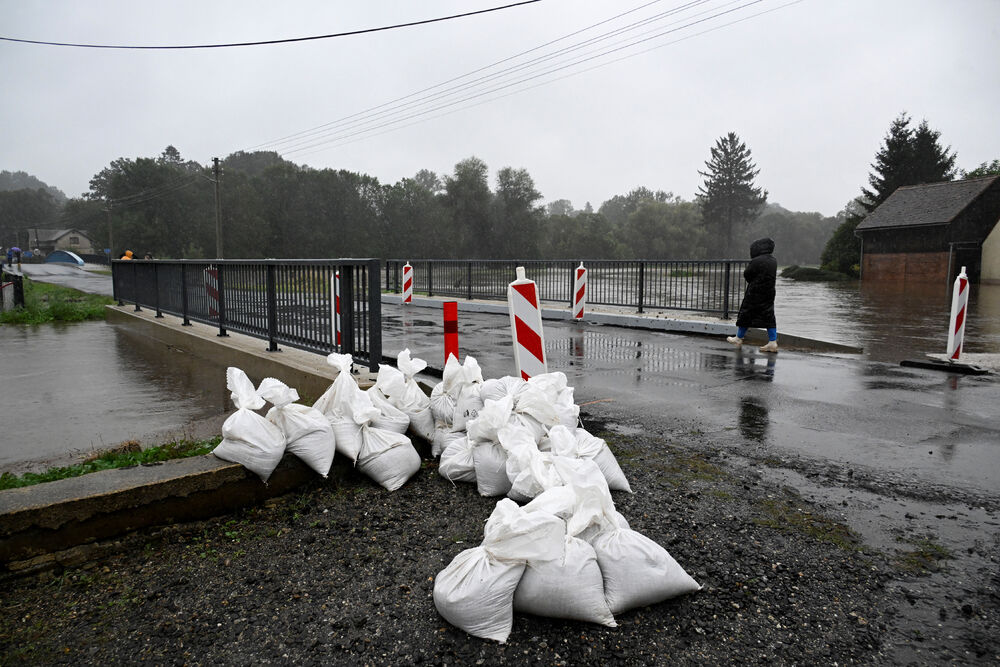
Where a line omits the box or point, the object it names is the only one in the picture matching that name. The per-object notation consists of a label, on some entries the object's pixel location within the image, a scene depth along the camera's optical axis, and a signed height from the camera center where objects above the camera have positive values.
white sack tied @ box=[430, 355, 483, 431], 4.48 -0.94
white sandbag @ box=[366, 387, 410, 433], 4.26 -1.02
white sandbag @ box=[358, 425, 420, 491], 3.95 -1.20
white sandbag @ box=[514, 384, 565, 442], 4.11 -0.92
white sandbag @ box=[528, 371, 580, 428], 4.24 -0.88
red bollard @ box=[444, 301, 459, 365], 5.45 -0.55
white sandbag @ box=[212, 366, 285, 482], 3.58 -1.01
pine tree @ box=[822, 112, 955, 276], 53.12 +8.81
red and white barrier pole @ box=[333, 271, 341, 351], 6.10 -0.46
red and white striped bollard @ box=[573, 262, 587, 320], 14.01 -0.60
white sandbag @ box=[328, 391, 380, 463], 3.95 -0.99
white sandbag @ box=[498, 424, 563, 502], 3.17 -1.03
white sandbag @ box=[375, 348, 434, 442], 4.45 -0.94
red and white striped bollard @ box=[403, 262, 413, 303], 20.05 -0.64
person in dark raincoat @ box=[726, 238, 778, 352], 10.09 -0.49
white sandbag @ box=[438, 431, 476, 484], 4.01 -1.24
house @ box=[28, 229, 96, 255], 119.61 +3.45
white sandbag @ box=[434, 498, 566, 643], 2.46 -1.20
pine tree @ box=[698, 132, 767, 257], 95.31 +10.87
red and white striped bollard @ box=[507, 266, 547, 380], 5.72 -0.56
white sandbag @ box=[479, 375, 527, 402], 4.44 -0.86
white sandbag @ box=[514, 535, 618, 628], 2.51 -1.27
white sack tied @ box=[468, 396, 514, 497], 3.82 -1.11
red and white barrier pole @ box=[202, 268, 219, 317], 8.78 -0.39
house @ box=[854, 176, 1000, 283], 34.97 +1.90
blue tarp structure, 75.44 +0.20
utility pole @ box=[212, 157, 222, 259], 40.39 +2.21
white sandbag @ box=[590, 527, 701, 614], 2.59 -1.24
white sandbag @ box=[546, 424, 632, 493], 3.67 -1.05
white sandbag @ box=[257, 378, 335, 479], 3.79 -0.98
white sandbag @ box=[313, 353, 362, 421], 4.09 -0.85
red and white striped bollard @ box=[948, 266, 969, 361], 8.45 -0.64
